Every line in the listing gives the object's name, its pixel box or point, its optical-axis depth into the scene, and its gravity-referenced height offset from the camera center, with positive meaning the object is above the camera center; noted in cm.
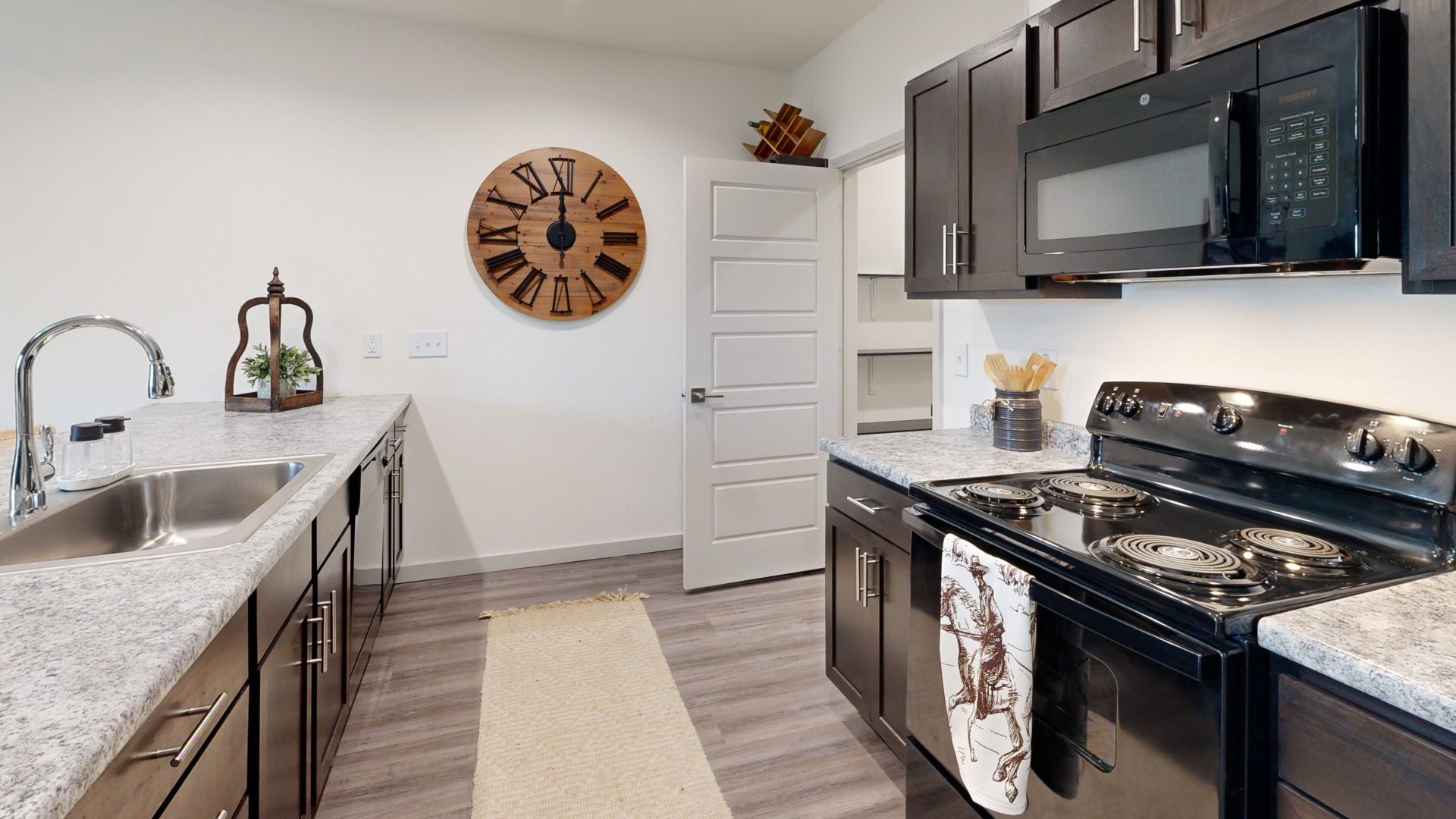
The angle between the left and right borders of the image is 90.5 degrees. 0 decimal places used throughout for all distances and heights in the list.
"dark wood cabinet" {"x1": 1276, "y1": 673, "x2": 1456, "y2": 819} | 76 -42
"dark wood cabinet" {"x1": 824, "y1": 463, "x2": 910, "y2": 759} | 183 -58
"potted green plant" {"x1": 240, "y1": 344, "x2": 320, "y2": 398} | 279 +13
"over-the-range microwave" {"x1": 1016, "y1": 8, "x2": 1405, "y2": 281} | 109 +42
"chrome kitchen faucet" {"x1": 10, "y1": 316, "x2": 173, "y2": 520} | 129 -1
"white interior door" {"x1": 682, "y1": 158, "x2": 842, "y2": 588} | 325 +17
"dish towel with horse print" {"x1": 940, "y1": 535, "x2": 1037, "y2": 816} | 124 -49
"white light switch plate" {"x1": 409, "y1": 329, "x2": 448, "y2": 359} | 336 +27
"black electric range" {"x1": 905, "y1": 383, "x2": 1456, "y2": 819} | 97 -26
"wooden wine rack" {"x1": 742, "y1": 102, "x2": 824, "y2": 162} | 345 +128
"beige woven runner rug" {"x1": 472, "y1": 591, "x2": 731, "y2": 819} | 187 -99
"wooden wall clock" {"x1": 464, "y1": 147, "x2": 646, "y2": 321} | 343 +82
